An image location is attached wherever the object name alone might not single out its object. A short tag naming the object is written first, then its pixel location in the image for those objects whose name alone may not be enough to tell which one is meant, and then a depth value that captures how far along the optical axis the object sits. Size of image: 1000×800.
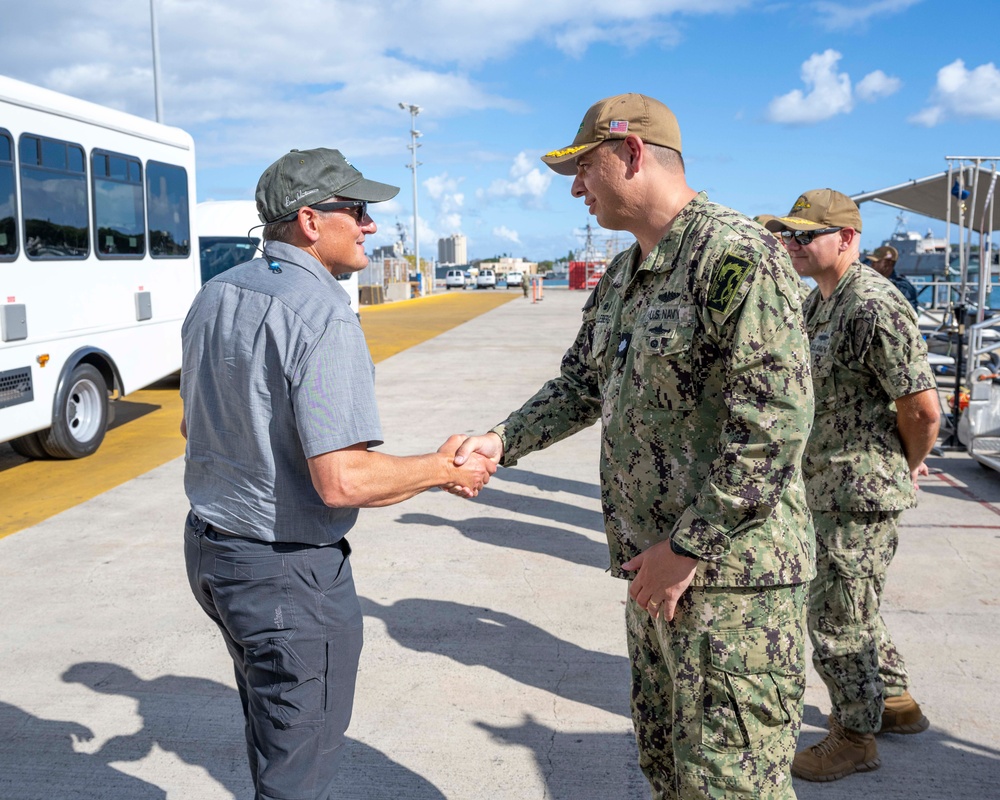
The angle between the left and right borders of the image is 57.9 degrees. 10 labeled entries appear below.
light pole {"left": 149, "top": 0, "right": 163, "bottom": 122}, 19.92
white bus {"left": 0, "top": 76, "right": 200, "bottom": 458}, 7.45
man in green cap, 2.10
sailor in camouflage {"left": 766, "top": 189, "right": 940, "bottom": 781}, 3.06
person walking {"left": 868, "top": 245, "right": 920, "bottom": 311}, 9.31
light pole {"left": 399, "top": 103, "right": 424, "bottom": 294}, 54.31
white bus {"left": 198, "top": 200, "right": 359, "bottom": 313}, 14.75
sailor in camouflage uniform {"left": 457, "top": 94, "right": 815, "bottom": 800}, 1.99
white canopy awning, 10.73
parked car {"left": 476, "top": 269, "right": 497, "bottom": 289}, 62.82
